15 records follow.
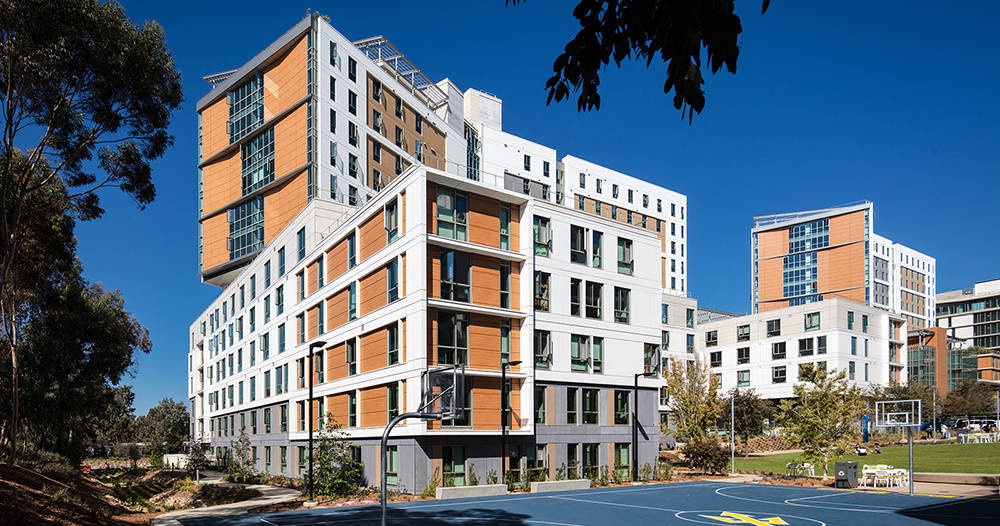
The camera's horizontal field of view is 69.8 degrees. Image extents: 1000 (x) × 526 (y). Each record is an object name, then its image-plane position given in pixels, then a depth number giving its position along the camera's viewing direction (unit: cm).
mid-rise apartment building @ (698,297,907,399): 8531
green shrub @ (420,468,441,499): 3209
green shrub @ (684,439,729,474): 4431
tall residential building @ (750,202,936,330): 14562
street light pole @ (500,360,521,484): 3381
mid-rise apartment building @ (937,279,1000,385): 16725
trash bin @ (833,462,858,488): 3581
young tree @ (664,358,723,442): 4588
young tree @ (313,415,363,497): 3322
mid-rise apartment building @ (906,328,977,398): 11100
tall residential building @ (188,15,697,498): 3434
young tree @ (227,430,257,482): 5066
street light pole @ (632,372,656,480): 4094
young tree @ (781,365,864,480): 3884
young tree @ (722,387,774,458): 7238
